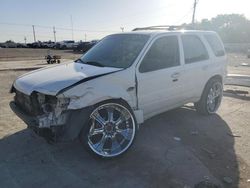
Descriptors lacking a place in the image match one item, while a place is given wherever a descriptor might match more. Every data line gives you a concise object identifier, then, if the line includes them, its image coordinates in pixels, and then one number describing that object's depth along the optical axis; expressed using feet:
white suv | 8.36
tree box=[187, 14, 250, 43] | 140.74
